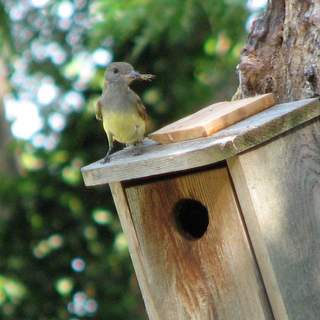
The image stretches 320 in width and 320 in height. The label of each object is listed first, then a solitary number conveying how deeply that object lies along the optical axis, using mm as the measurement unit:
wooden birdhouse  6309
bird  7664
